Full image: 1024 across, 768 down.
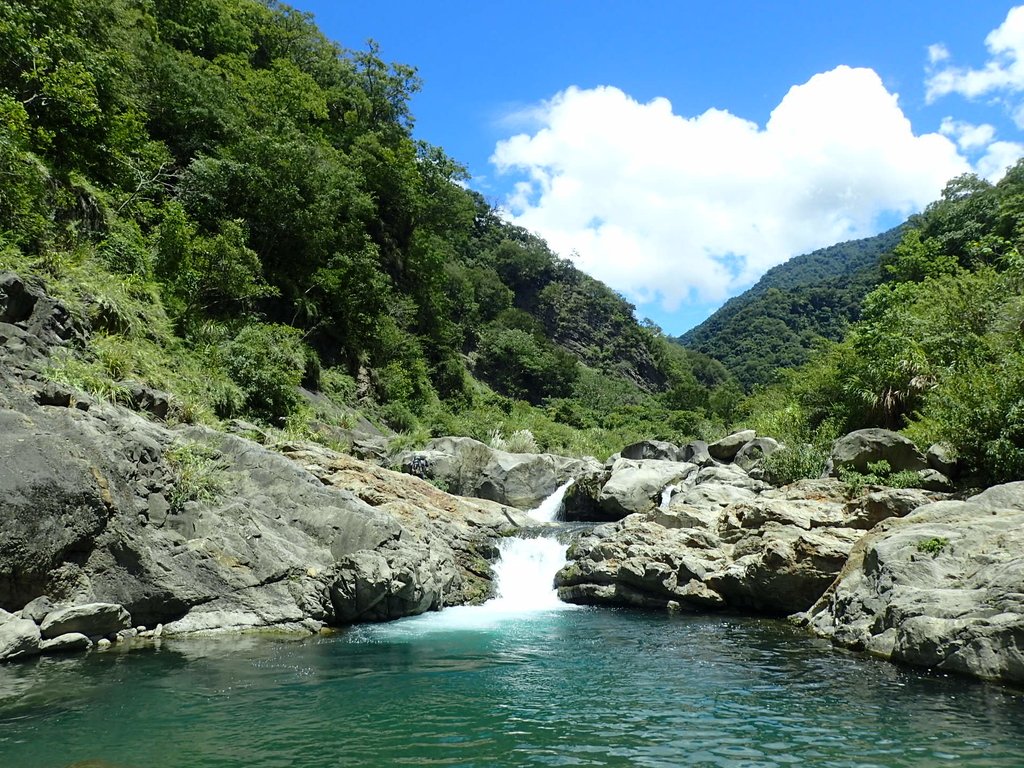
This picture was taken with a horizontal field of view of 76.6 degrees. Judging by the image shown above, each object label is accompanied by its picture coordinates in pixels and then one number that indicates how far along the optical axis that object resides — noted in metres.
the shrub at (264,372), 20.38
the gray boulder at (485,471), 25.20
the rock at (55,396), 10.65
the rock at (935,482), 14.39
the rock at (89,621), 8.70
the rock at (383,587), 12.25
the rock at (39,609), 8.72
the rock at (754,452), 22.05
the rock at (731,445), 24.78
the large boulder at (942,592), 7.97
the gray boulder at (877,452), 15.26
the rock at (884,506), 13.54
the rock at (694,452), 28.77
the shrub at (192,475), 11.45
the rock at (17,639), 8.16
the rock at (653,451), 30.30
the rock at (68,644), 8.59
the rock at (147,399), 13.63
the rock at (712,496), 17.33
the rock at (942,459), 14.56
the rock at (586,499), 24.08
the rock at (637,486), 22.98
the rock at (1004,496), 11.18
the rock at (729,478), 19.06
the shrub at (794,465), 18.53
